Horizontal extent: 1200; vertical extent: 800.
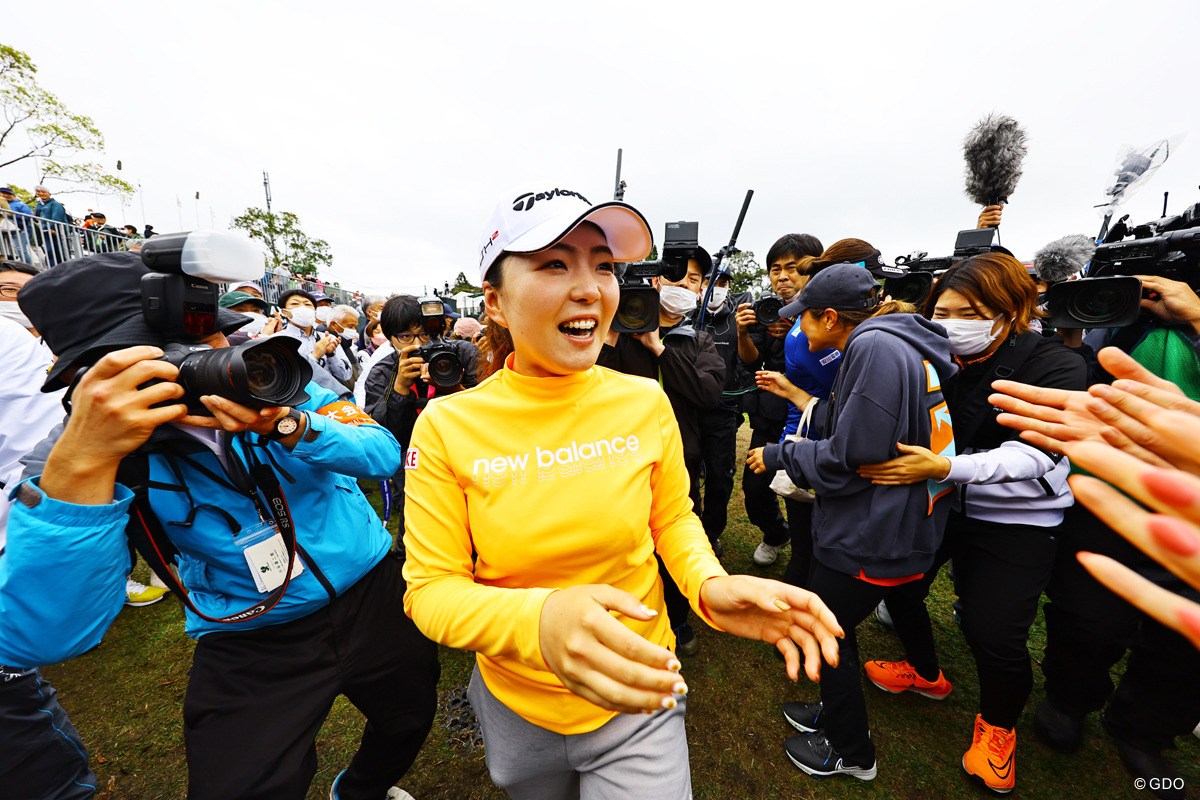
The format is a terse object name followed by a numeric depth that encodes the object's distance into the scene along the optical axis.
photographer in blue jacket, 1.18
